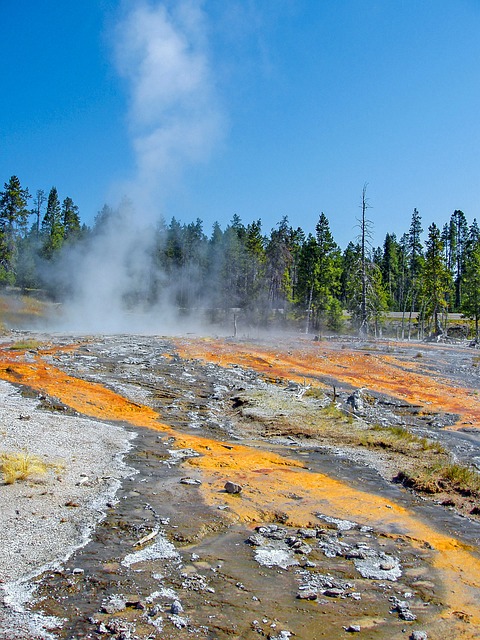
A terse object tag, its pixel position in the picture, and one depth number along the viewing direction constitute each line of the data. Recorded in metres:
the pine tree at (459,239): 90.38
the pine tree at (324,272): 59.03
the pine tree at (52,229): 74.82
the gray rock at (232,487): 8.62
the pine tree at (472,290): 54.50
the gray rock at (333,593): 5.62
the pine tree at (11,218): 57.26
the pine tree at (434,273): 51.16
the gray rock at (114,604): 5.00
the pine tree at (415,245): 70.59
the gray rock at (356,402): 17.31
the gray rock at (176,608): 5.04
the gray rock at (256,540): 6.80
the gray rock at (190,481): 8.95
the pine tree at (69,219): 83.47
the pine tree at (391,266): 89.19
